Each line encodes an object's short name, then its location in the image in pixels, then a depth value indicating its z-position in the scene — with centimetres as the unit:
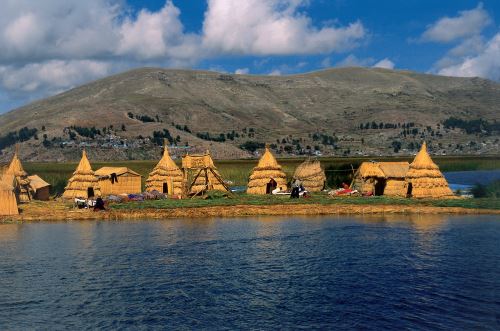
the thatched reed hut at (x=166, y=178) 6606
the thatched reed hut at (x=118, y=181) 6675
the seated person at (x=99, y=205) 5128
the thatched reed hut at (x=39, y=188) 6389
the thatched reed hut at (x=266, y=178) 6406
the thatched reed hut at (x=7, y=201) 4953
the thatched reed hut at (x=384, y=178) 6062
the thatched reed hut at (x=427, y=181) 5519
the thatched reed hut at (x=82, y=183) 6138
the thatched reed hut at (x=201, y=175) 6662
